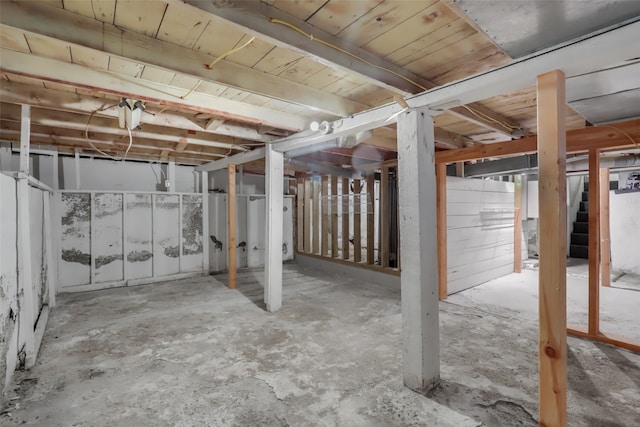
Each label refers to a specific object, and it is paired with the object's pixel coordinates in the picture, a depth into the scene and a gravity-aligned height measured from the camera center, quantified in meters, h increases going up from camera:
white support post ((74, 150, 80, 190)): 4.37 +0.66
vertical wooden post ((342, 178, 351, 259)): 5.41 -0.14
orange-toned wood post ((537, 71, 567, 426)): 1.24 -0.17
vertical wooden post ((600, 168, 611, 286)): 4.36 -0.37
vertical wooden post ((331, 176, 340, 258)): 5.55 -0.11
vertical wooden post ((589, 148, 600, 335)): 2.60 -0.28
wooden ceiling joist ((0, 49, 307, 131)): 1.70 +0.84
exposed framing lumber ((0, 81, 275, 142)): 2.19 +0.88
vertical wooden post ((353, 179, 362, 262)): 5.12 -0.28
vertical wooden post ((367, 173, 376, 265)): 4.86 -0.10
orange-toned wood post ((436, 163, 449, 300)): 3.77 -0.08
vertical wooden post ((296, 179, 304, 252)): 6.44 -0.05
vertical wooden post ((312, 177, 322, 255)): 6.05 -0.01
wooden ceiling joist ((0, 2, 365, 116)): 1.33 +0.85
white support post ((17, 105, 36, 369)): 2.20 -0.41
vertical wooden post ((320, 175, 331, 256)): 5.77 -0.11
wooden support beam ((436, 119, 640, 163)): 2.37 +0.60
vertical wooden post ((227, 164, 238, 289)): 4.31 -0.16
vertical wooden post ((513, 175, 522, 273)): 5.21 -0.28
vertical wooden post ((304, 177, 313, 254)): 6.21 -0.03
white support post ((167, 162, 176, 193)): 5.09 +0.63
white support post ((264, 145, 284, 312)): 3.36 -0.18
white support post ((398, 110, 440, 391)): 1.87 -0.26
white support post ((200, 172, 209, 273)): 5.28 -0.17
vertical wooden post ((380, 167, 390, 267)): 4.62 -0.09
